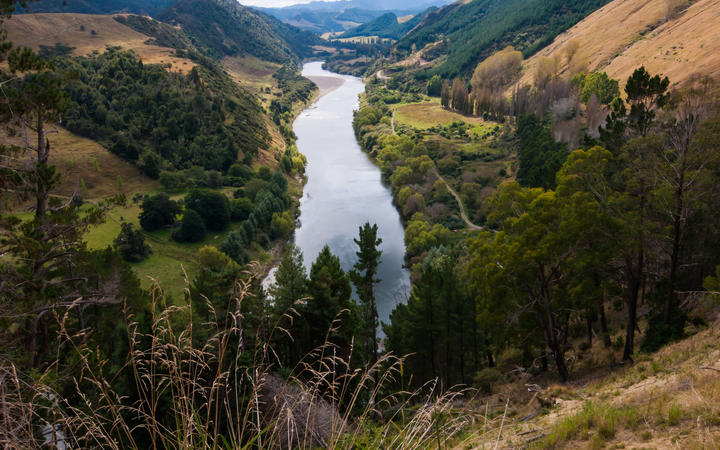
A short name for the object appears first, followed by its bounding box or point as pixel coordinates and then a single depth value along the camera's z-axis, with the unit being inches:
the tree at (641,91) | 1159.6
